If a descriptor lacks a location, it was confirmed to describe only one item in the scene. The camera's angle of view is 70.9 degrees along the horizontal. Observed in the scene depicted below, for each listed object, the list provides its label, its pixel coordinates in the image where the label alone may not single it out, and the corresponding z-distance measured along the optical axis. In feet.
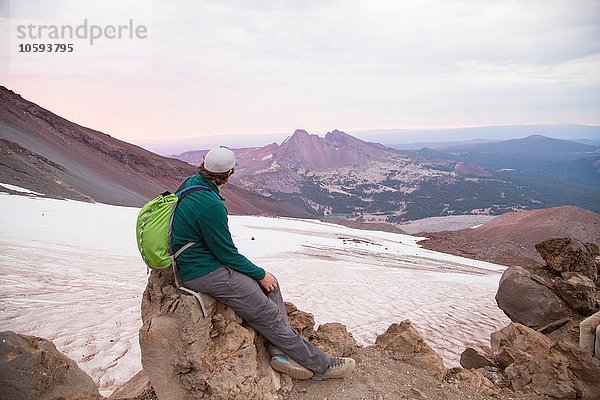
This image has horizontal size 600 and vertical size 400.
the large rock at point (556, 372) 14.85
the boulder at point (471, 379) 15.07
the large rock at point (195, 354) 11.38
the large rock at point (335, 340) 15.20
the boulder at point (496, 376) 16.78
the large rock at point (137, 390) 12.39
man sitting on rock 11.21
